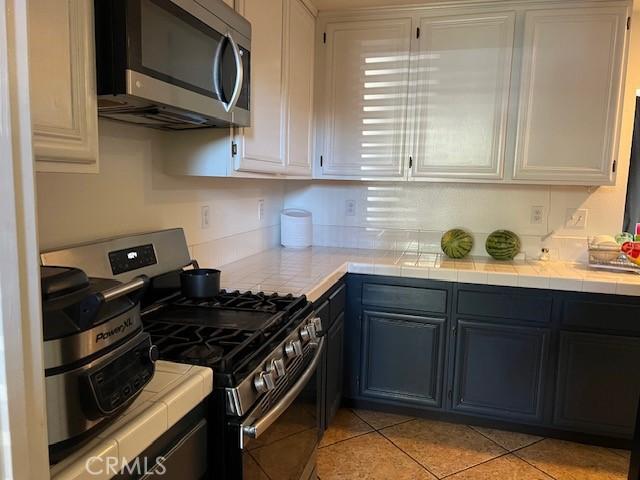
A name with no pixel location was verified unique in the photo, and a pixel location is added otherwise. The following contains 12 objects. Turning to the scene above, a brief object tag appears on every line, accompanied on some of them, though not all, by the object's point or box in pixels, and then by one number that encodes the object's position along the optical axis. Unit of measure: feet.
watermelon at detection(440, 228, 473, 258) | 8.90
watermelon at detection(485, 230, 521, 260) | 8.79
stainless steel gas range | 3.62
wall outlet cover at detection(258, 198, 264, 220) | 9.02
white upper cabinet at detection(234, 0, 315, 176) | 6.21
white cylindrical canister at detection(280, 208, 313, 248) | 9.72
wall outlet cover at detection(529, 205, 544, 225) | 9.16
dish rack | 8.03
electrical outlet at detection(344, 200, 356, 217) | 10.17
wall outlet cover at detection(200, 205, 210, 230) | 6.94
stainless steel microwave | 3.50
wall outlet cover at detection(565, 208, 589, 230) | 9.01
